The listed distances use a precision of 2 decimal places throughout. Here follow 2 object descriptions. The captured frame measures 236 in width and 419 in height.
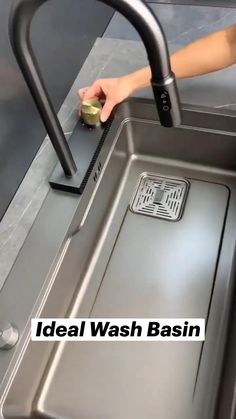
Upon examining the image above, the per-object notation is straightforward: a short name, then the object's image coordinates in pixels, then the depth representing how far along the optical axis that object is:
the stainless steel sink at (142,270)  0.71
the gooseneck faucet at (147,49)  0.48
